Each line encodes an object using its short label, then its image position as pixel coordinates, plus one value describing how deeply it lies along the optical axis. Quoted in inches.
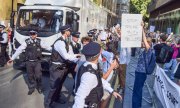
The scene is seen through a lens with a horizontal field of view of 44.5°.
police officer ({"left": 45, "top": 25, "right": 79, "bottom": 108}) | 196.3
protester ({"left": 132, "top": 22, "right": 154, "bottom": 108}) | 187.5
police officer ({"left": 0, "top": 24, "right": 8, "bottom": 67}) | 356.3
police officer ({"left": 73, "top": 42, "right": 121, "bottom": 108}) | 101.6
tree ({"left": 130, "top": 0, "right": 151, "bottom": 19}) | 1700.5
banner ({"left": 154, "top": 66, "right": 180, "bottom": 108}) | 143.3
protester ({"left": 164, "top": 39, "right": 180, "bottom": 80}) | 292.9
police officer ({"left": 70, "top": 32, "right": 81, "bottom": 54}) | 249.6
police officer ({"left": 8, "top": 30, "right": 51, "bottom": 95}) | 242.3
